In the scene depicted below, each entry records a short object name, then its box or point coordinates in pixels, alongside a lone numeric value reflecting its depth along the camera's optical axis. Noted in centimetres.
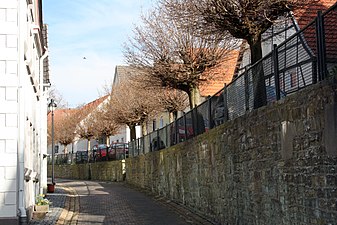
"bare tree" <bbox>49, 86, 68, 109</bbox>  5243
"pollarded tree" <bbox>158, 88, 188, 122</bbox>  2992
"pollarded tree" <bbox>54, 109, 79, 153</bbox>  5909
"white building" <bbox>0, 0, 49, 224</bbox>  1142
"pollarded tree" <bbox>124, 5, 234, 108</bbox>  2062
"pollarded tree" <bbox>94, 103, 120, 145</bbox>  4443
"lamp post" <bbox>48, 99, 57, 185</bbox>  2808
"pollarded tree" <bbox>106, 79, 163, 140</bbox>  3444
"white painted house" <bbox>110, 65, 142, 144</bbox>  5216
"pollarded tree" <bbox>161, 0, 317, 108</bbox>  1262
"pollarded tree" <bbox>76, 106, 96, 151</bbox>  5291
